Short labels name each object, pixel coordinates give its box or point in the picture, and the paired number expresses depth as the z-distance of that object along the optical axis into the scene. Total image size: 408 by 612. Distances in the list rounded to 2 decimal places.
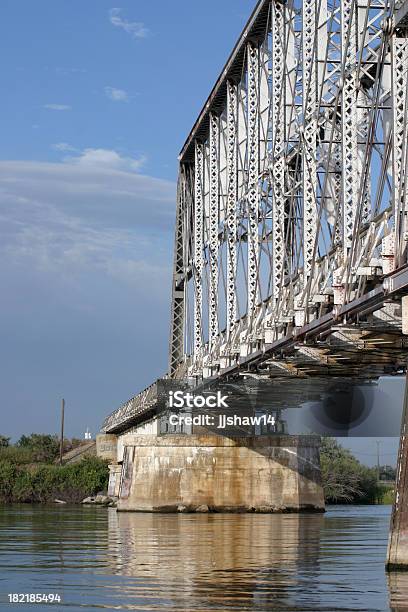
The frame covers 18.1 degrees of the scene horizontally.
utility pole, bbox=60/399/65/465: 124.80
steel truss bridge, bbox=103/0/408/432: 30.17
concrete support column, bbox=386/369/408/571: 26.34
